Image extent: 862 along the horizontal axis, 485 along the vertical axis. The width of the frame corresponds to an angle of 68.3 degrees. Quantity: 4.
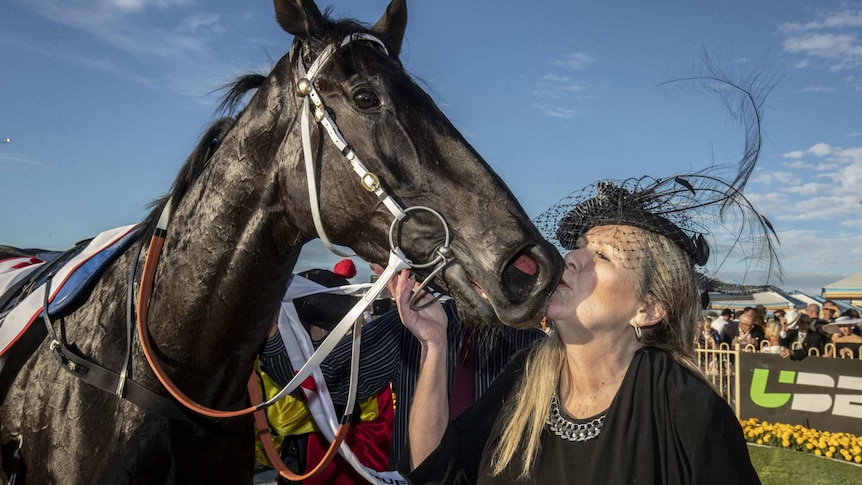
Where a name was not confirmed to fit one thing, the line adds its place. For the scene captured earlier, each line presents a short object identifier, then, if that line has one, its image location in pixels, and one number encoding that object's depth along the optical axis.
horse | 2.19
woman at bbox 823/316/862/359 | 10.15
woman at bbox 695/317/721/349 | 11.70
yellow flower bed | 8.27
